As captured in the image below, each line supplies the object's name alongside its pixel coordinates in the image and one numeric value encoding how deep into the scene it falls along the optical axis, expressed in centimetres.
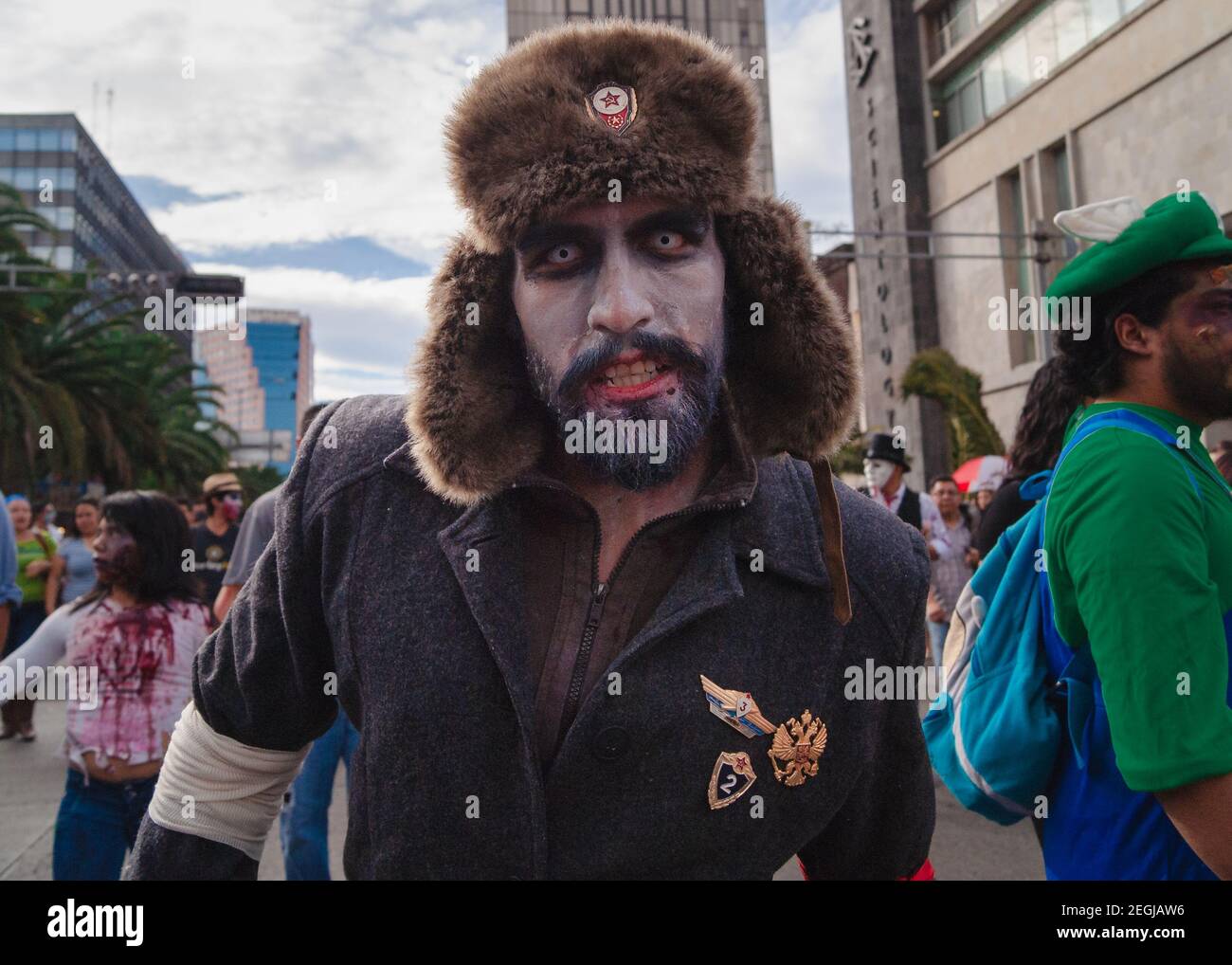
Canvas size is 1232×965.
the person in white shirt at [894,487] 699
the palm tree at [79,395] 2073
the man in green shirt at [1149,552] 167
